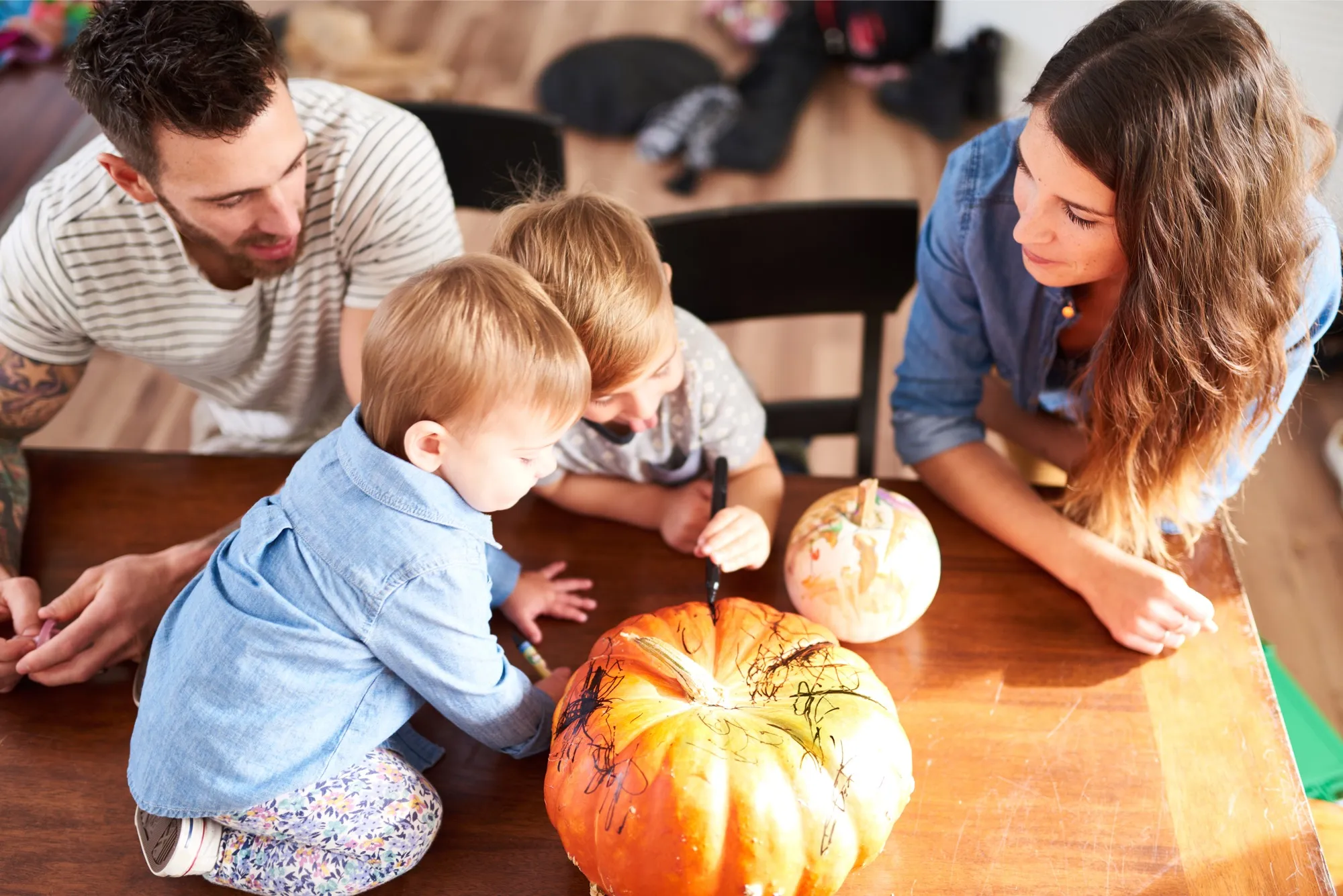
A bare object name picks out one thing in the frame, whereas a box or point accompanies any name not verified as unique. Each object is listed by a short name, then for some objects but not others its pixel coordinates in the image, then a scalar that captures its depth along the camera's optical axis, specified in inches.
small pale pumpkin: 40.0
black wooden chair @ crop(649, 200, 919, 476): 55.0
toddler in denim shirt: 34.3
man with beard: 42.2
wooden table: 35.3
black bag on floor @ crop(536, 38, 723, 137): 128.9
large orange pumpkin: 31.3
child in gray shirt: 40.4
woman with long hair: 36.1
